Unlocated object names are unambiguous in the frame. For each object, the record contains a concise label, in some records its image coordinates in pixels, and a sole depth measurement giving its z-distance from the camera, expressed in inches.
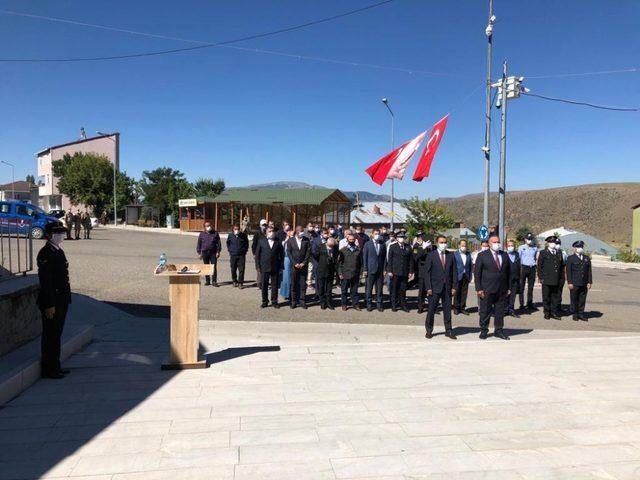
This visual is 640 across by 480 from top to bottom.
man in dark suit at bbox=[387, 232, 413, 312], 426.3
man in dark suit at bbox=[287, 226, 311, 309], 428.1
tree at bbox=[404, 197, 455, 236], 1350.9
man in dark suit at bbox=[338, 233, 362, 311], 432.1
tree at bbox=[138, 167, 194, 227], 2453.2
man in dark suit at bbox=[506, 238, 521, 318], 427.2
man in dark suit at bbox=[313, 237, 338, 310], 432.1
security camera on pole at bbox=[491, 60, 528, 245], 735.7
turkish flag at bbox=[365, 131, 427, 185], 607.5
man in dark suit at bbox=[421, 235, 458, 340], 327.6
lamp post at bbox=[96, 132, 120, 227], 2596.0
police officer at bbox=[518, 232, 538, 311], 463.5
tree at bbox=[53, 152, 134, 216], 2225.6
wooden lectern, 234.2
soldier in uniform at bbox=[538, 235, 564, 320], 418.9
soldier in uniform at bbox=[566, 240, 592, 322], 413.7
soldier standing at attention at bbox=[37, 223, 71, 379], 210.8
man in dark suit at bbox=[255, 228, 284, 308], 421.7
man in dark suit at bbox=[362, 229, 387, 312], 431.8
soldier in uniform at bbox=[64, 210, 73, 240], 1057.8
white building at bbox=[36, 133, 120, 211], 2647.6
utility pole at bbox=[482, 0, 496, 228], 715.4
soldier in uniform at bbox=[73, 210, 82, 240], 1074.1
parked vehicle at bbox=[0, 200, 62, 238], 938.1
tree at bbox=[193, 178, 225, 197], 2795.3
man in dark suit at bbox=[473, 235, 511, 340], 329.7
